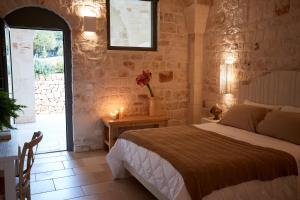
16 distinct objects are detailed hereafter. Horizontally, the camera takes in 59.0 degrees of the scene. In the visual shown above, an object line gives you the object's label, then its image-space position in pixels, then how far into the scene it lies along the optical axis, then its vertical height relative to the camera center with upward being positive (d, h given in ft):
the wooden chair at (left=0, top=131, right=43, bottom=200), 6.33 -2.35
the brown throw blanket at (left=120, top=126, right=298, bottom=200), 6.37 -2.14
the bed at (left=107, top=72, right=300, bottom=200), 6.66 -2.60
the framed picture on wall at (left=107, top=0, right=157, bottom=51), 14.55 +3.12
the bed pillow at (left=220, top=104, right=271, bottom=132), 10.41 -1.51
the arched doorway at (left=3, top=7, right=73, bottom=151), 12.57 +2.60
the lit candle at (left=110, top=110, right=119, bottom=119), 13.87 -1.84
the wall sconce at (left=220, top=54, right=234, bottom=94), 13.15 +0.07
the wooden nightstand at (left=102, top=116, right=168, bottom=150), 13.34 -2.36
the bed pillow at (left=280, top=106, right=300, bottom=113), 9.80 -1.11
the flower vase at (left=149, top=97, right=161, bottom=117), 14.71 -1.53
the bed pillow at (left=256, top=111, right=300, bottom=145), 8.75 -1.62
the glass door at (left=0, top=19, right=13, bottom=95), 11.52 +0.95
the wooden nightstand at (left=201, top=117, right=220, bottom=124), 13.25 -2.06
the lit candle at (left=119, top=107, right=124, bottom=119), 14.13 -1.76
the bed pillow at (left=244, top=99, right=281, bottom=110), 10.77 -1.10
